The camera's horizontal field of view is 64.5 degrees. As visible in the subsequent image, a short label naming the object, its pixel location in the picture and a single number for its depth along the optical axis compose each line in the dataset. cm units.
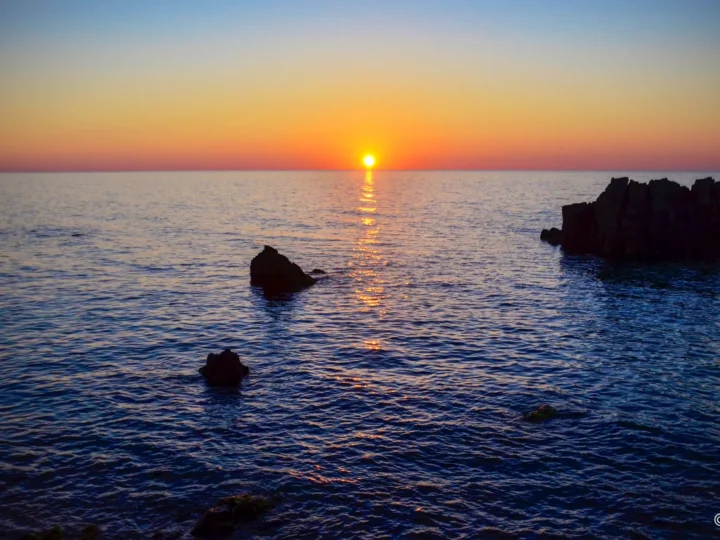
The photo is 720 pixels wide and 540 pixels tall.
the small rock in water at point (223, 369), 3947
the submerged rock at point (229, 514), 2327
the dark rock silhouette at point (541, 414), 3388
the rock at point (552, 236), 10656
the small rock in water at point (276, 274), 7075
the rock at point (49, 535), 2227
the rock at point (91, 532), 2311
